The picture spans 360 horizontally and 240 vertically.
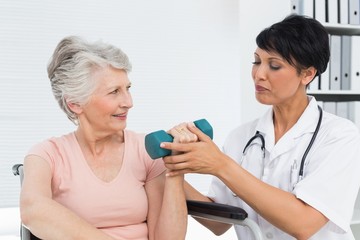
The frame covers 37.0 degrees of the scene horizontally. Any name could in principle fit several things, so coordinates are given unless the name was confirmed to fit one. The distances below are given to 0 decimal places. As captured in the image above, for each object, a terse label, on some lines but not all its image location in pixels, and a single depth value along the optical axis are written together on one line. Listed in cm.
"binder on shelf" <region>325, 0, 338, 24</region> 296
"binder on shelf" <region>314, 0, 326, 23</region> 292
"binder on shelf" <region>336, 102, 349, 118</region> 303
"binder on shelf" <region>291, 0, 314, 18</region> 287
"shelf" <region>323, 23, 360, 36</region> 298
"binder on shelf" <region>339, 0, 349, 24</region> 300
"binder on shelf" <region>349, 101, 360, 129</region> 303
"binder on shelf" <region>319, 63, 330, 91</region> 295
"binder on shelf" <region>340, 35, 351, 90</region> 299
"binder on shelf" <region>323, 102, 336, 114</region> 298
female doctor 147
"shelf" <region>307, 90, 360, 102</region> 300
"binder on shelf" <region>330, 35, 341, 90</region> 297
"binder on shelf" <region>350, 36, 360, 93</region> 299
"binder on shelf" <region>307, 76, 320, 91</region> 293
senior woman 154
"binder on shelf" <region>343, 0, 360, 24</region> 302
